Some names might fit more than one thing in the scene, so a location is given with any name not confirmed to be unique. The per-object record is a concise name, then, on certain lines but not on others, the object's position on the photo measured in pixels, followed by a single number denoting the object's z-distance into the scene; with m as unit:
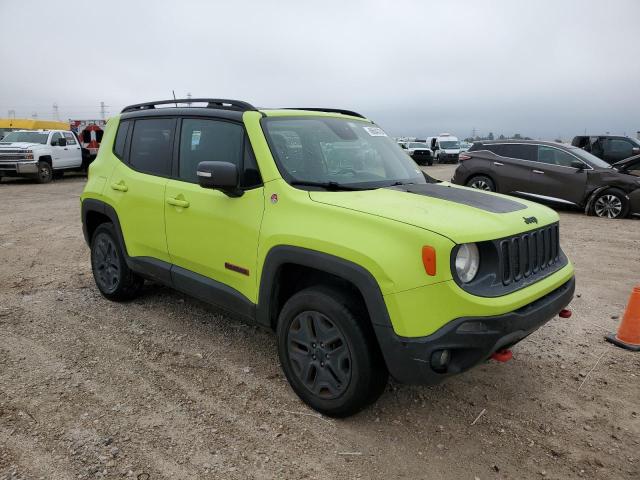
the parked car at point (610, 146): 16.12
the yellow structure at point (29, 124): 21.85
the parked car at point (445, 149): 34.22
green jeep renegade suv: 2.57
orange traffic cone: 4.12
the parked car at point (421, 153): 30.79
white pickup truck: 16.38
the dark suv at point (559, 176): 10.49
